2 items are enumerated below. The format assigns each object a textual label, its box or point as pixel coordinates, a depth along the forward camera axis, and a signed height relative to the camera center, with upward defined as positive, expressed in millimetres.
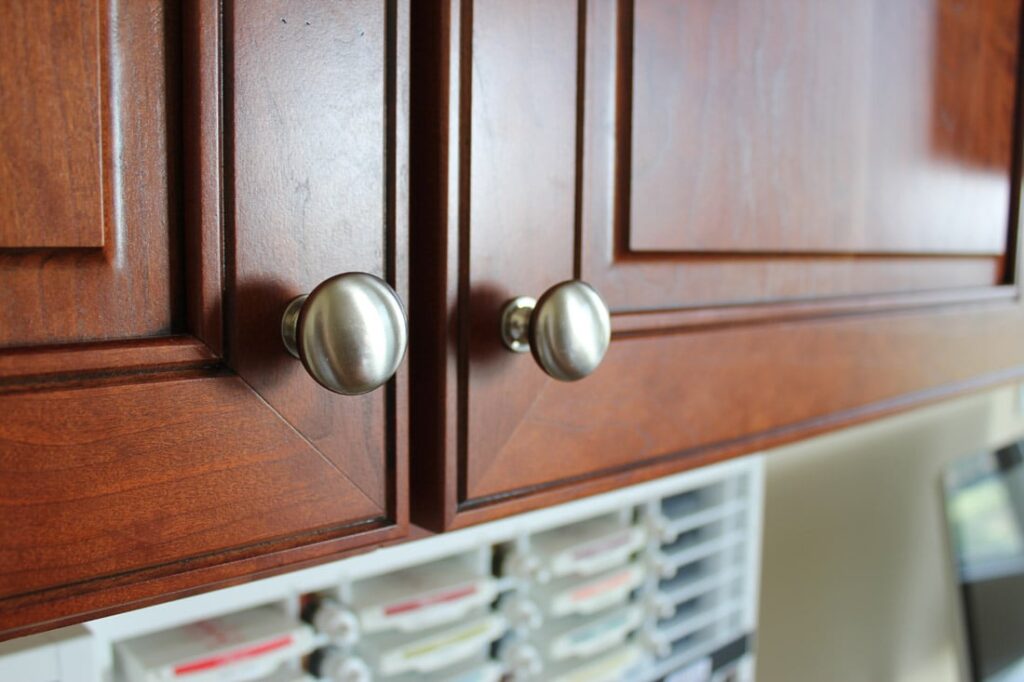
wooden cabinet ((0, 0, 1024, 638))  230 -6
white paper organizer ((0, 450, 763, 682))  446 -252
